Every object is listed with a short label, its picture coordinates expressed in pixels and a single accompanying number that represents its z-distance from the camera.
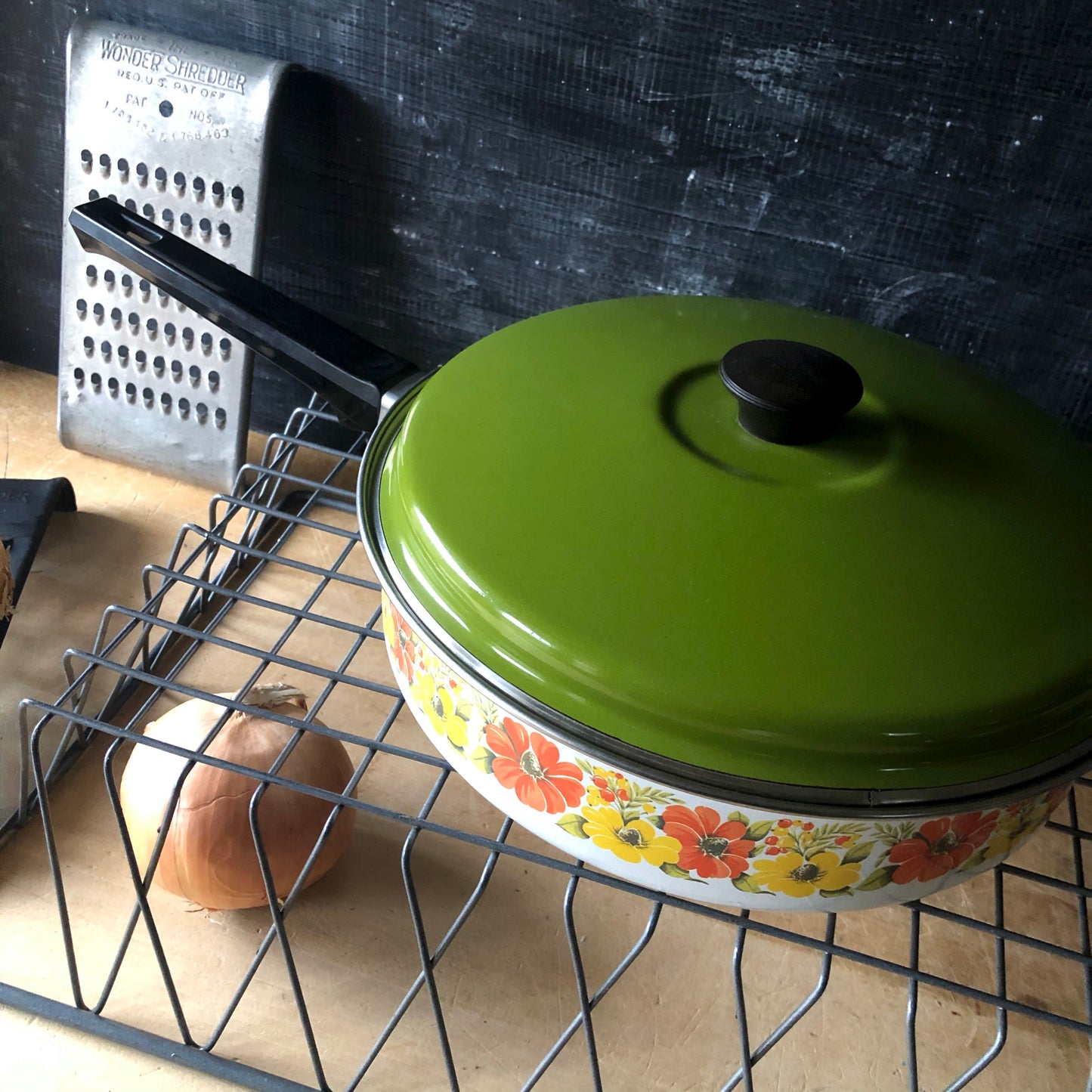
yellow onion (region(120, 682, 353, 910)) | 0.62
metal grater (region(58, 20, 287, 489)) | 0.81
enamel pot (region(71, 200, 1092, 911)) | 0.39
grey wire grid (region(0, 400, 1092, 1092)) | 0.47
